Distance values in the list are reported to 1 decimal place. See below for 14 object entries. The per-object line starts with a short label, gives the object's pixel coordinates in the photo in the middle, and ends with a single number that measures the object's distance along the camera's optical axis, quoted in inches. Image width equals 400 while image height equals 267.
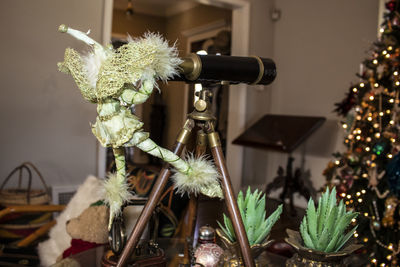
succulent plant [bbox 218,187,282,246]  33.6
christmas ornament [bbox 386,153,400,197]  83.7
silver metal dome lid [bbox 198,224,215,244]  40.4
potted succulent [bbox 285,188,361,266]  33.0
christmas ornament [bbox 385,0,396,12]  96.7
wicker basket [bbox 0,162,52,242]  105.8
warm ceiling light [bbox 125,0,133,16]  201.5
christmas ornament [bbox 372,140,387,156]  92.1
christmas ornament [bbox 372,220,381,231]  93.5
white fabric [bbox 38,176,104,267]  84.4
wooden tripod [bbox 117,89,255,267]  31.3
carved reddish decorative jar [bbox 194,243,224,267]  38.9
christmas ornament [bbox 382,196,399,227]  90.4
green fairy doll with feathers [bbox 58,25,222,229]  27.3
